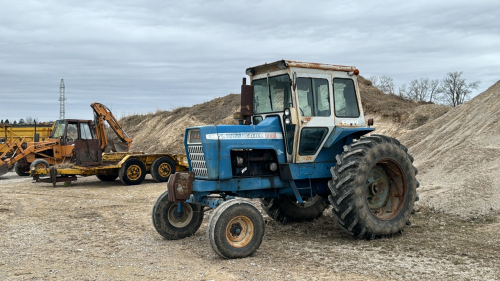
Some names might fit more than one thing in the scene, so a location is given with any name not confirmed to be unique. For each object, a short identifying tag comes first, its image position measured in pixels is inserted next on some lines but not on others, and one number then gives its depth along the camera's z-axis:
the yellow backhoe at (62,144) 18.88
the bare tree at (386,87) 27.68
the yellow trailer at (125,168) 15.97
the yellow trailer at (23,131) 24.78
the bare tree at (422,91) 32.91
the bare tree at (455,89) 33.56
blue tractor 7.25
